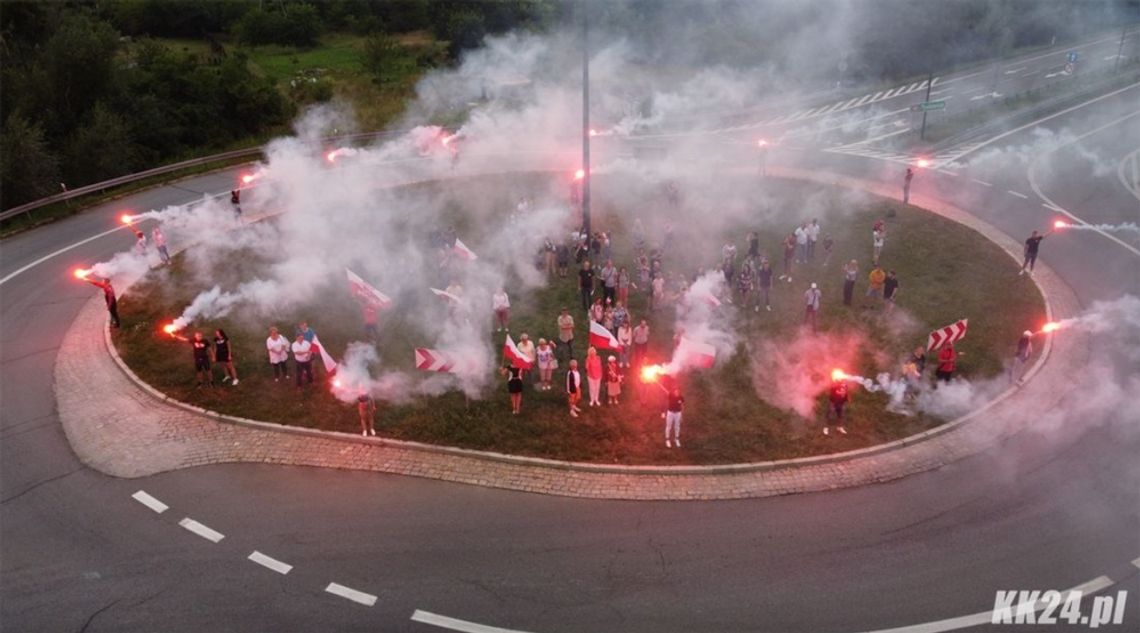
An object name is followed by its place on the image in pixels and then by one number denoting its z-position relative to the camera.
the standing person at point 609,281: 16.50
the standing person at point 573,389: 13.08
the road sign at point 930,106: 27.50
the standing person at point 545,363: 13.68
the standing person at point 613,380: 13.23
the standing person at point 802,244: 19.12
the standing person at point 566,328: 14.72
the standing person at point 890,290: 16.48
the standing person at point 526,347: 13.87
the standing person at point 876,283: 16.83
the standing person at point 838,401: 12.56
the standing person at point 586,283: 16.78
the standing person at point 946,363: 13.69
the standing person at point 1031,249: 17.84
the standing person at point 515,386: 13.18
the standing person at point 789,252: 18.34
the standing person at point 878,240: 18.94
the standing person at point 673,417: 12.12
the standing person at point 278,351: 13.97
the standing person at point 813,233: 19.20
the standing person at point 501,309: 15.91
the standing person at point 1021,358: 13.72
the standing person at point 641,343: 14.51
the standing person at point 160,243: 19.11
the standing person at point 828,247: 18.88
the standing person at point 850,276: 16.57
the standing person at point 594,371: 13.21
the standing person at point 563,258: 18.61
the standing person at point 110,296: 16.12
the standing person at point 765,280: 16.59
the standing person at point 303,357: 13.84
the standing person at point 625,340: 14.50
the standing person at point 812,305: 15.81
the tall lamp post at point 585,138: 17.11
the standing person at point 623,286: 16.44
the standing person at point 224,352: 13.99
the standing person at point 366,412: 12.59
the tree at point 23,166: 23.48
